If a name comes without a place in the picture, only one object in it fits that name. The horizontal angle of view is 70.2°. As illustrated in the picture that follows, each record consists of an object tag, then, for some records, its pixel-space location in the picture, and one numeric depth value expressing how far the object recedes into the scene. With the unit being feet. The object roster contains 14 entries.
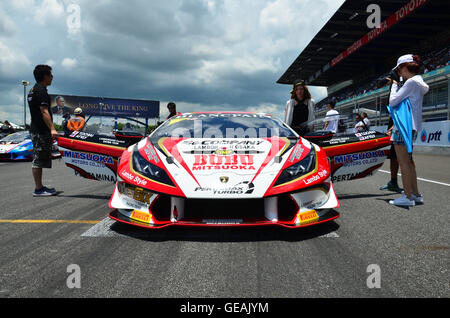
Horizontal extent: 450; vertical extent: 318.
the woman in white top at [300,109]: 16.48
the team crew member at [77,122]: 26.84
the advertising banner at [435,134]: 39.83
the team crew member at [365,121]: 31.80
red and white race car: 7.30
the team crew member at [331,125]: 26.27
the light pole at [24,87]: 110.73
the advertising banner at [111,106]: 120.67
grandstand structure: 61.82
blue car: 32.65
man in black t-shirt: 13.83
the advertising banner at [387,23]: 66.40
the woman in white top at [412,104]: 11.50
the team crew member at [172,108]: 24.27
